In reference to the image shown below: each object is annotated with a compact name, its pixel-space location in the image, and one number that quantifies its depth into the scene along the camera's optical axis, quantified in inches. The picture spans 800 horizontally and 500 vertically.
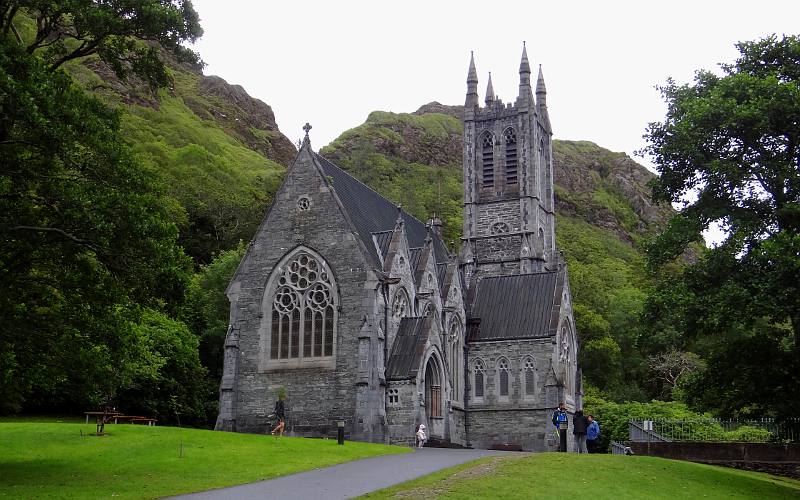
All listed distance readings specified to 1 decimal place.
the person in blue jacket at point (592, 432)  1162.0
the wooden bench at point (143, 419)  1521.2
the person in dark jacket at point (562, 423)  1174.3
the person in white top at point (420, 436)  1365.7
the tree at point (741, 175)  908.0
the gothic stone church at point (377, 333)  1433.3
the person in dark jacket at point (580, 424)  1154.7
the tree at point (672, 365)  2422.5
